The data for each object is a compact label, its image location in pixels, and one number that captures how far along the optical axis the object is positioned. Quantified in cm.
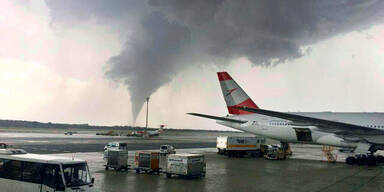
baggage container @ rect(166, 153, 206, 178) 2130
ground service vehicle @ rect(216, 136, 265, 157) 3978
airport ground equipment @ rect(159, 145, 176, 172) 3620
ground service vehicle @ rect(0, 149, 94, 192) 1210
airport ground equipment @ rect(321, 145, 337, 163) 3582
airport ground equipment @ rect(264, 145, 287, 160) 3788
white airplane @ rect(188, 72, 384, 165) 3288
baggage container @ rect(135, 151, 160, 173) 2362
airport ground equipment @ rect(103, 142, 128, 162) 2588
